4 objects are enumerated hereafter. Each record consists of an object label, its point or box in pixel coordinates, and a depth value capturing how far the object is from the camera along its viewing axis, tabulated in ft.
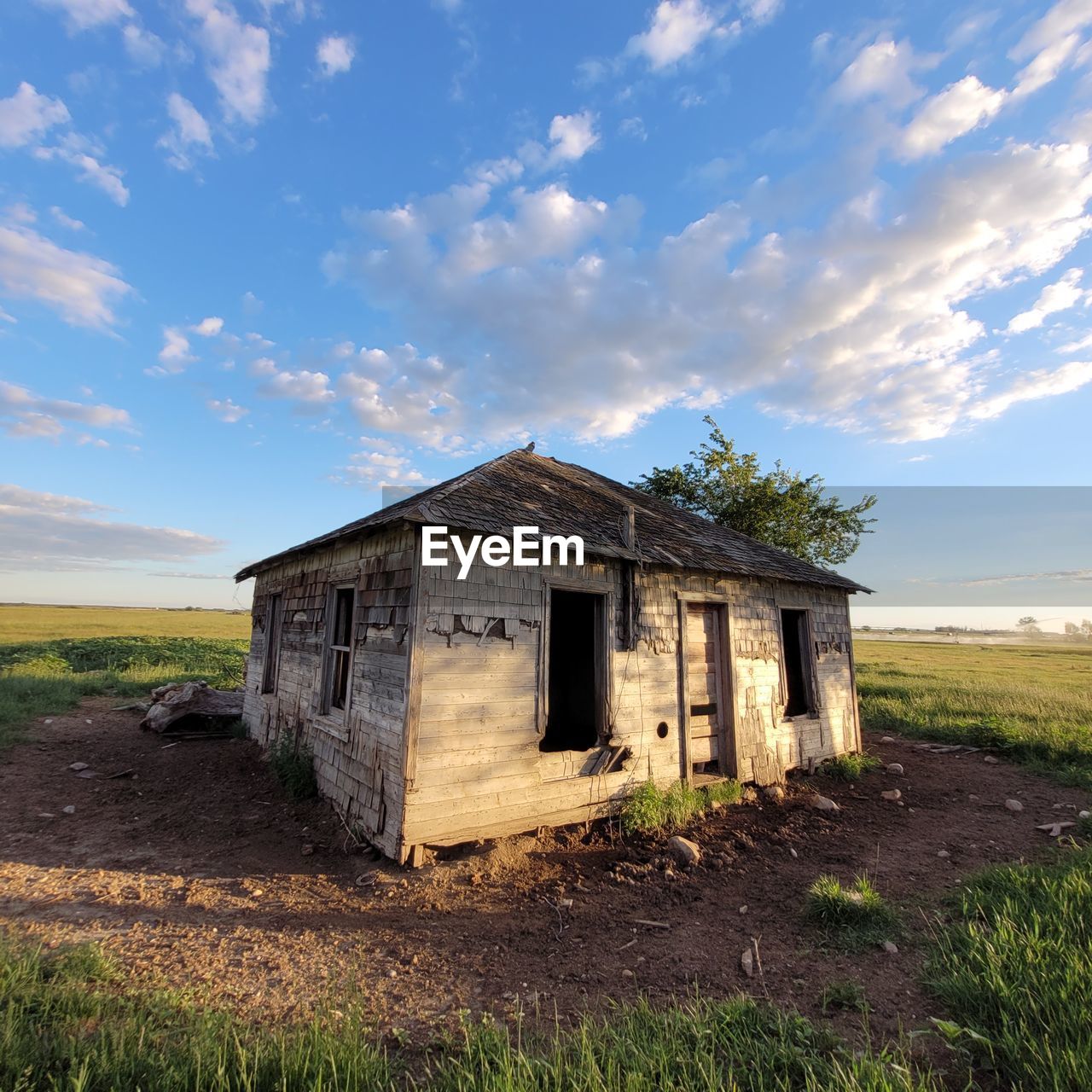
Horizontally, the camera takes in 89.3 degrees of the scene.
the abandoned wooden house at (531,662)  19.52
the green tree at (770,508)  66.69
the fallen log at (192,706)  36.22
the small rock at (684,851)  20.39
